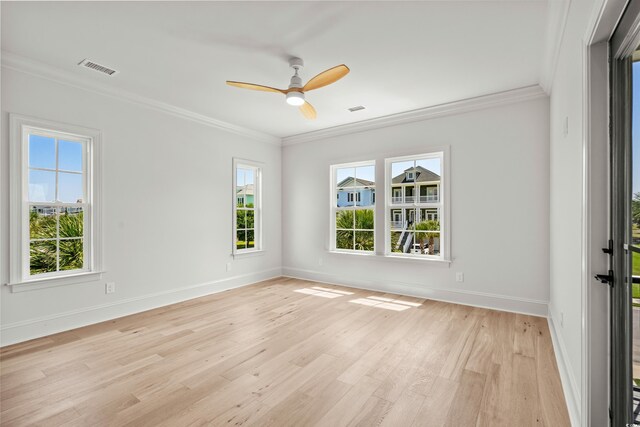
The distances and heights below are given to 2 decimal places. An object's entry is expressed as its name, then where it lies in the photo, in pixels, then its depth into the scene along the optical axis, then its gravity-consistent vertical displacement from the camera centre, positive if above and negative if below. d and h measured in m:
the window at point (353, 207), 5.29 +0.11
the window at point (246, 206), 5.36 +0.13
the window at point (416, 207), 4.57 +0.10
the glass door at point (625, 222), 1.31 -0.04
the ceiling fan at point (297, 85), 2.85 +1.24
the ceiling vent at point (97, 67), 3.09 +1.52
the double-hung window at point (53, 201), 3.06 +0.14
